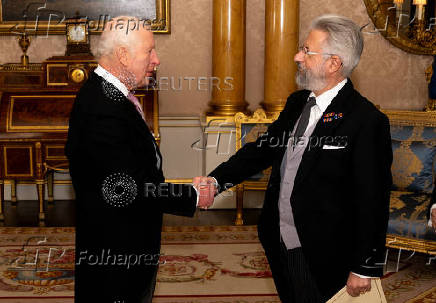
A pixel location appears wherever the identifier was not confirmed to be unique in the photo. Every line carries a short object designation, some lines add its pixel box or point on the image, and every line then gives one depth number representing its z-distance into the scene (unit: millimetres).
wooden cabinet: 5586
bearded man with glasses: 2188
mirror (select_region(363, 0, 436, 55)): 6340
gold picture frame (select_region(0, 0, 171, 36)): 6250
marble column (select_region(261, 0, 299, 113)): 6070
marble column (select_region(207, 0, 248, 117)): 6082
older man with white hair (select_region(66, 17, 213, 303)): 2191
